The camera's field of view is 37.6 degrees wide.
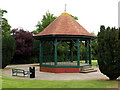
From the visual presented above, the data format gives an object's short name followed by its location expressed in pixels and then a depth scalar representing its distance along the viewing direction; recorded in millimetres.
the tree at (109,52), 13375
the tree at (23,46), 31400
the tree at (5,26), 33250
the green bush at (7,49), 23734
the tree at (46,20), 32972
